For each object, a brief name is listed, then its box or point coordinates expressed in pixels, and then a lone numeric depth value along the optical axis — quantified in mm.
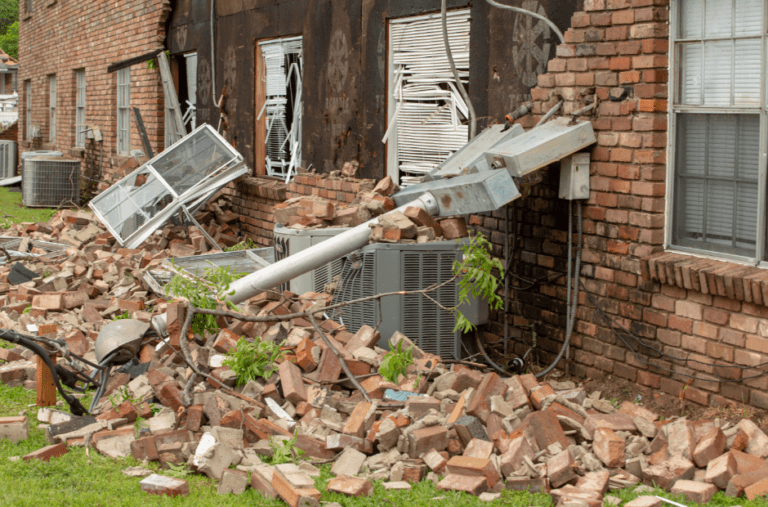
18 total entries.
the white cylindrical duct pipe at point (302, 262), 5598
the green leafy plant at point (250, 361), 4895
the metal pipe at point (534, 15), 5445
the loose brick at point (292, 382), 4727
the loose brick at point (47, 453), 4184
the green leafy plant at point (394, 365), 4938
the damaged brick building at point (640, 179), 4547
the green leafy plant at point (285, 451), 4129
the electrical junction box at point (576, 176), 5242
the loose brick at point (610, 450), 4008
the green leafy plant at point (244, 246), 9719
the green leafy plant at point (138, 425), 4478
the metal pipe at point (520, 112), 5594
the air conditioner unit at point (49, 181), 15445
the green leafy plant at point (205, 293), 5324
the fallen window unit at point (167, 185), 9289
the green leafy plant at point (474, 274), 5293
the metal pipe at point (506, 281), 5922
